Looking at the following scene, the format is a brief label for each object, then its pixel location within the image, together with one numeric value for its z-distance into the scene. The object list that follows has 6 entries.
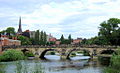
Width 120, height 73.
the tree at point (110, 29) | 51.83
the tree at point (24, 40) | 76.81
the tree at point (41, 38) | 78.99
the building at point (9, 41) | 58.18
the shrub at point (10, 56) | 38.25
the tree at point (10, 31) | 82.90
